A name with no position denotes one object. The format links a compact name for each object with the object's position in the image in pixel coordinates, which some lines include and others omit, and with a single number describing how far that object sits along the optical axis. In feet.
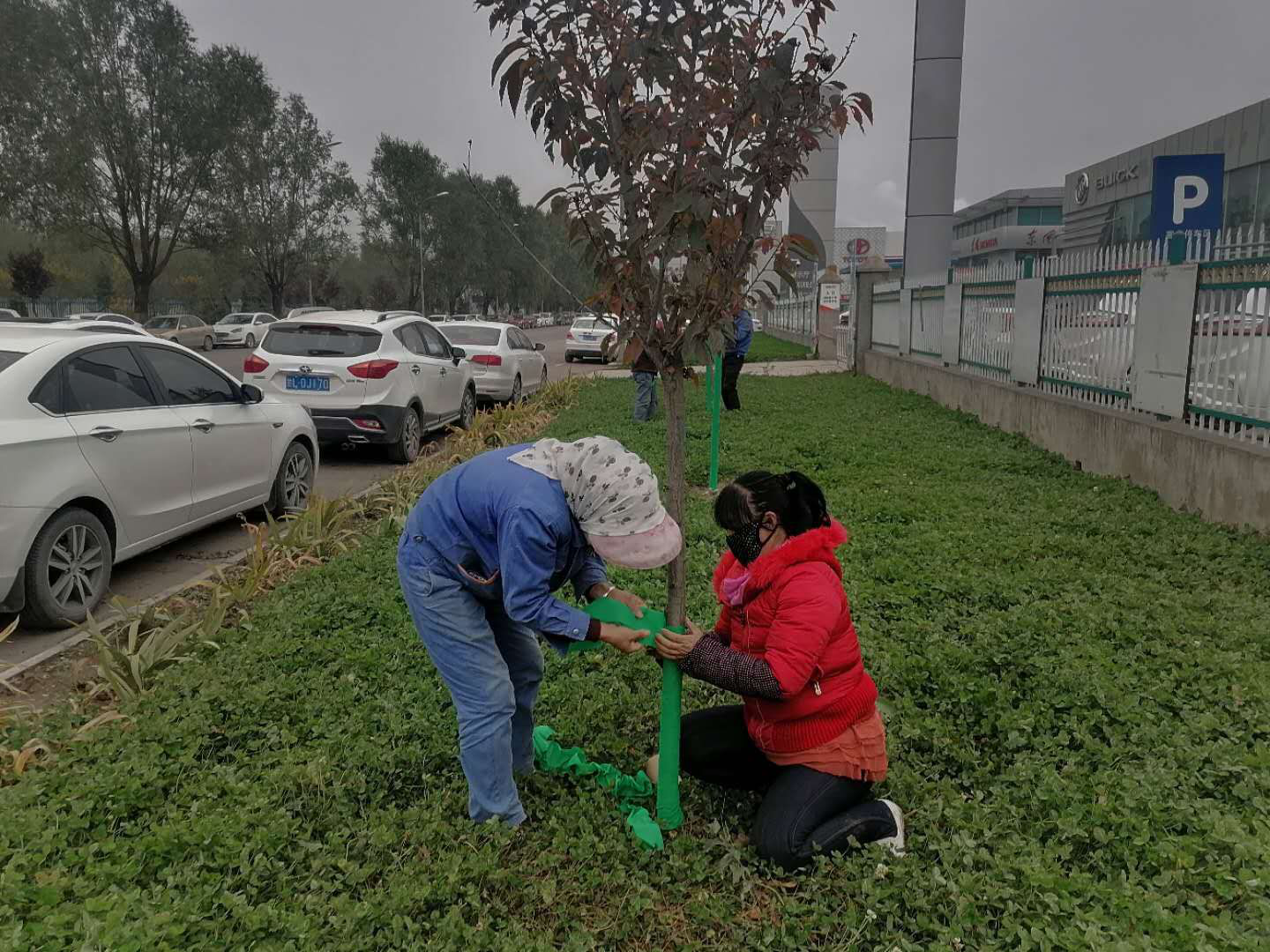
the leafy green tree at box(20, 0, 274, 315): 97.40
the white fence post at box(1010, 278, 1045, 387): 31.65
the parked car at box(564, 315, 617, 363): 83.97
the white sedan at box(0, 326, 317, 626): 14.80
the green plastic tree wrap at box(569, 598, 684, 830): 8.70
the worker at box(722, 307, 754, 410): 30.70
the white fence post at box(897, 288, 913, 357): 50.24
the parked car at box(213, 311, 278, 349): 116.26
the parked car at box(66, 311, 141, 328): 66.75
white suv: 30.17
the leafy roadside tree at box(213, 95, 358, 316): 130.00
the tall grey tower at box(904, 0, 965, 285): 56.13
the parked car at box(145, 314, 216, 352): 104.17
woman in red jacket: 8.87
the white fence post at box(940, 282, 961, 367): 41.17
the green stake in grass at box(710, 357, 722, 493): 23.47
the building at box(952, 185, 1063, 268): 194.59
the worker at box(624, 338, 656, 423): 36.58
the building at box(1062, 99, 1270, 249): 105.91
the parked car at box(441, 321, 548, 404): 46.55
